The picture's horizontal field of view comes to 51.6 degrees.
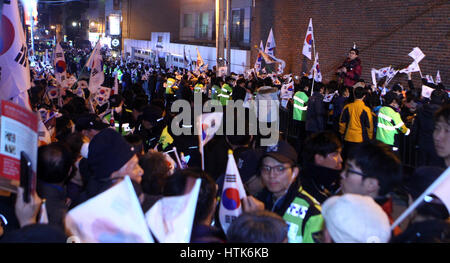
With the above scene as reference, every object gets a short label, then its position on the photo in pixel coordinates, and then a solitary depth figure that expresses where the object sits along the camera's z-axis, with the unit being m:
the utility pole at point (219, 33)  15.85
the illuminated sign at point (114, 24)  49.09
